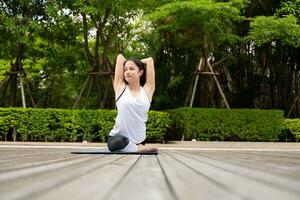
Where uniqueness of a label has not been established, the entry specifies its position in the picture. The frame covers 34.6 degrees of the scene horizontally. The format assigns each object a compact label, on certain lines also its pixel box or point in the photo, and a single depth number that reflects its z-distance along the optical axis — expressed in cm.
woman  342
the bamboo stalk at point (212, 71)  1420
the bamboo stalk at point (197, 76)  1402
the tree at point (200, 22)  1189
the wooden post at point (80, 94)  1452
